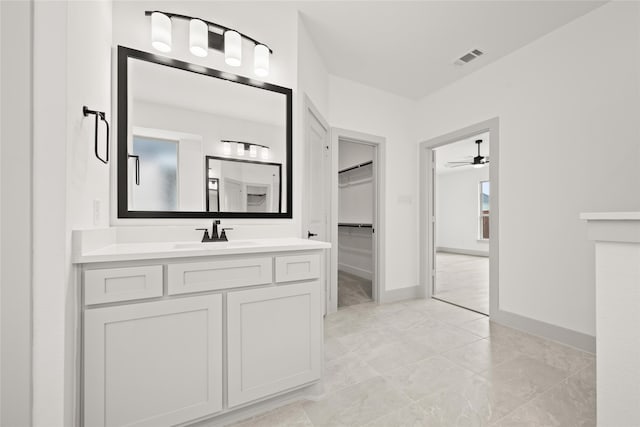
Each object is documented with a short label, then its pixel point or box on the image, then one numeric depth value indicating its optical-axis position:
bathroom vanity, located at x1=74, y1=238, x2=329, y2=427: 1.07
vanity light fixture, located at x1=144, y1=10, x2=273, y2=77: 1.60
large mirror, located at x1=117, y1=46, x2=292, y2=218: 1.57
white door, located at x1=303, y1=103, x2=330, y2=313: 2.35
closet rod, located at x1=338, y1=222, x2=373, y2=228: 4.29
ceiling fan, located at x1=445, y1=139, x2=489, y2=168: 4.96
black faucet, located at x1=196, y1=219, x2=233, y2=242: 1.68
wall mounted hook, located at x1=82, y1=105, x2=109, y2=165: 1.09
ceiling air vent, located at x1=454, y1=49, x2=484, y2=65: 2.65
